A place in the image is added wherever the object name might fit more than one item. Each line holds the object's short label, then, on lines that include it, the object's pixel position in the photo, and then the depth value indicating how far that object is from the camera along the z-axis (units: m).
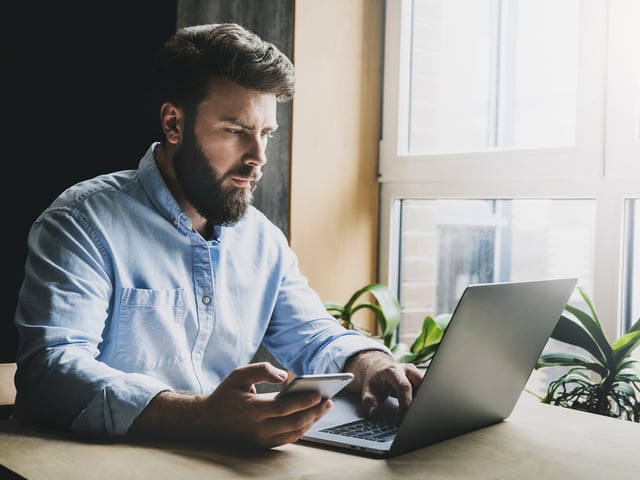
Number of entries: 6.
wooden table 1.00
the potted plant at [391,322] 2.29
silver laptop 1.06
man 1.16
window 2.08
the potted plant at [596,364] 1.81
